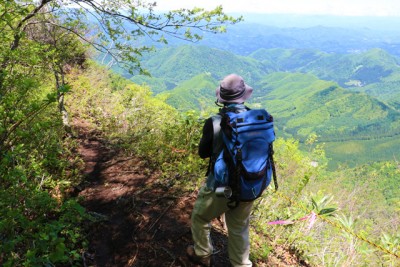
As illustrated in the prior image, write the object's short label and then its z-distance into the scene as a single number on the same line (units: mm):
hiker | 2520
